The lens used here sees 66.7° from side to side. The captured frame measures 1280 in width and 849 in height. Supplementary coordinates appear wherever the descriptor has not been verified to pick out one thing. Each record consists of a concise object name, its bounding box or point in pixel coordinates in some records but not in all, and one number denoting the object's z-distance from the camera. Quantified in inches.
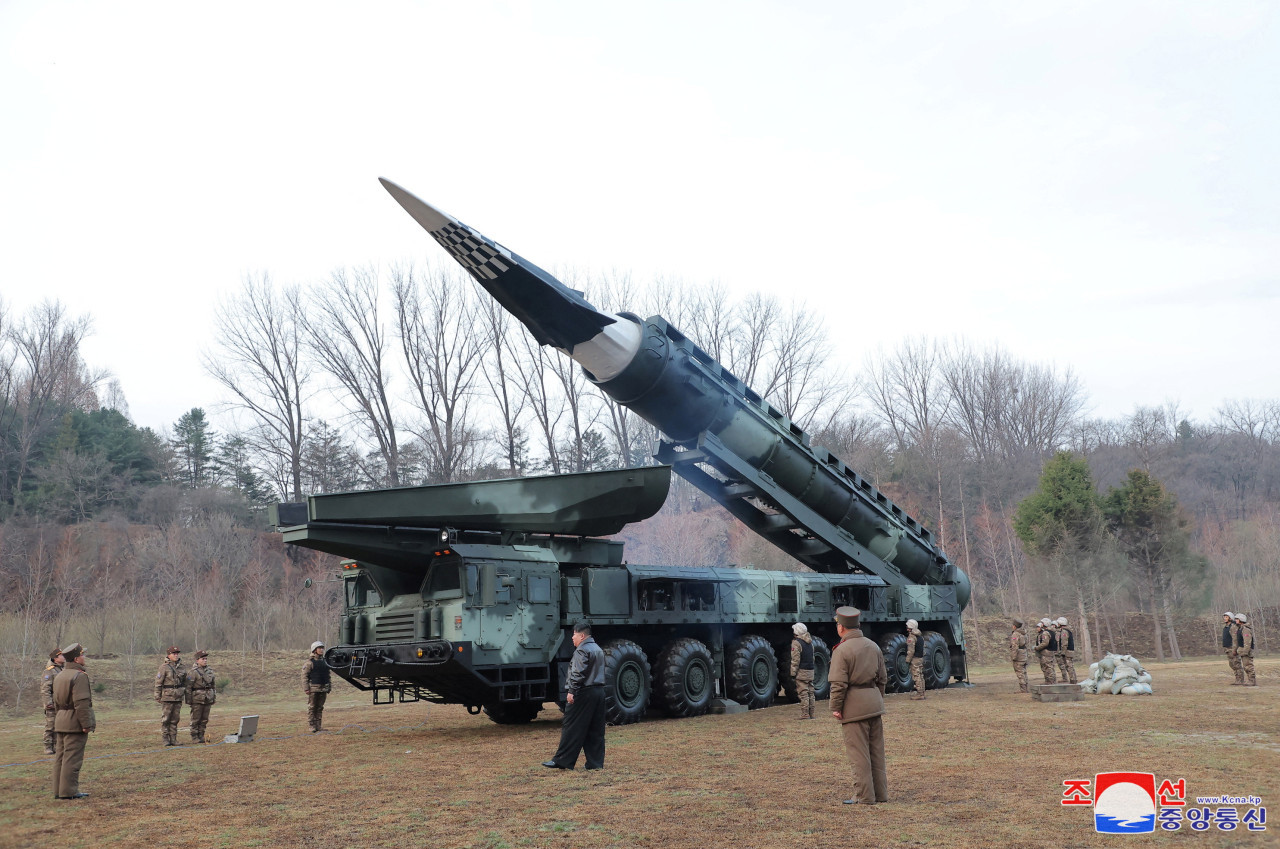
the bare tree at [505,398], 1304.1
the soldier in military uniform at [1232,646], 573.3
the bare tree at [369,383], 1290.6
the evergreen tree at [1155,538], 1023.6
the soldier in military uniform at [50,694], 365.3
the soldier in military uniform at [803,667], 454.3
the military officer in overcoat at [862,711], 232.5
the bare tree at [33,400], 1239.5
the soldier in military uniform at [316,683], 450.3
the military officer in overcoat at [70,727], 280.5
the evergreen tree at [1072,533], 990.4
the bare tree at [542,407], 1304.1
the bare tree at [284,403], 1289.4
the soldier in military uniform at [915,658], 545.6
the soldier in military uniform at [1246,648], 567.8
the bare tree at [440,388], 1283.2
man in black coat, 292.8
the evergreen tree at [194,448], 1485.0
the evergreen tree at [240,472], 1379.2
